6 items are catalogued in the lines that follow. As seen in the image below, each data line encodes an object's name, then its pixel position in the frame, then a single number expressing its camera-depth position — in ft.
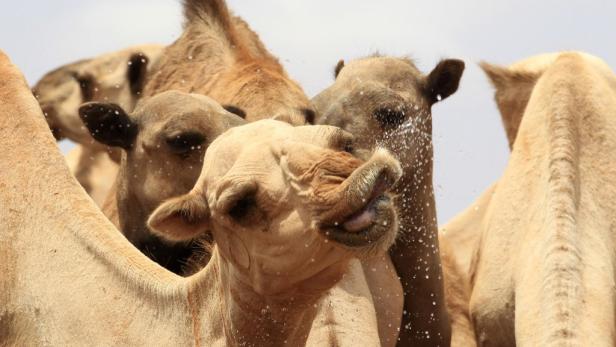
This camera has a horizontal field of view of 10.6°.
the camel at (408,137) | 54.15
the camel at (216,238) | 35.55
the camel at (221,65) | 56.44
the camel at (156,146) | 51.85
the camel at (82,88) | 74.21
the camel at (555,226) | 48.25
